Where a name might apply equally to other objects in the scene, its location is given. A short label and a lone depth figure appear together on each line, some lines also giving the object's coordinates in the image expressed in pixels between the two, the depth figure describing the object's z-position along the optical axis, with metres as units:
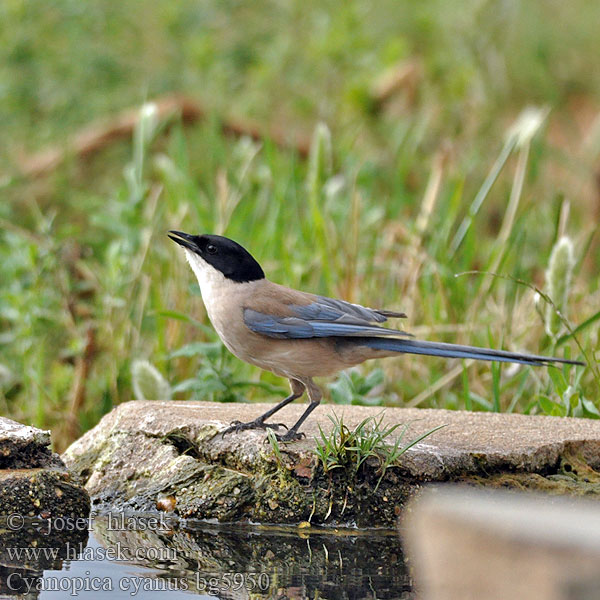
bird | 7.54
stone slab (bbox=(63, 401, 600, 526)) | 6.30
